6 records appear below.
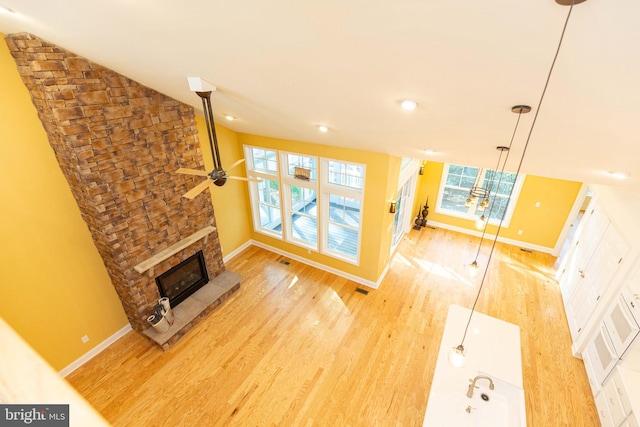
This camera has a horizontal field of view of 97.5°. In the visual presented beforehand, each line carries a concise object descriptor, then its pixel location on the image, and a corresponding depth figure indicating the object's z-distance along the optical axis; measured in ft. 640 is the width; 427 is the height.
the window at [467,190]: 23.05
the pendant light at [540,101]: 3.63
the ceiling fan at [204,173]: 9.34
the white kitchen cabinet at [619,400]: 9.65
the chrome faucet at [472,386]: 8.46
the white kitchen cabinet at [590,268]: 13.07
